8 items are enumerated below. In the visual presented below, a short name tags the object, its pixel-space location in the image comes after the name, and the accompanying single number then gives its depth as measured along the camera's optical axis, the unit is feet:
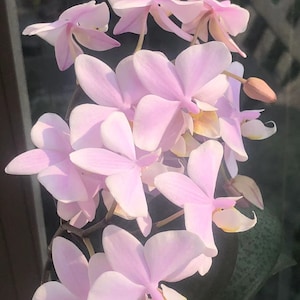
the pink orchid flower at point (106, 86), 1.36
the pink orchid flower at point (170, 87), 1.30
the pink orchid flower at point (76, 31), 1.49
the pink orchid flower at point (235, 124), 1.49
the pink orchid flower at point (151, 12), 1.41
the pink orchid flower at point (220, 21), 1.49
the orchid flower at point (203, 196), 1.27
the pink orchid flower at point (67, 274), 1.35
